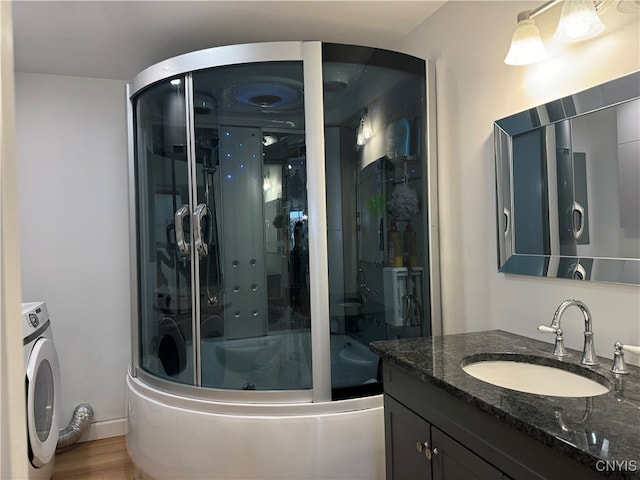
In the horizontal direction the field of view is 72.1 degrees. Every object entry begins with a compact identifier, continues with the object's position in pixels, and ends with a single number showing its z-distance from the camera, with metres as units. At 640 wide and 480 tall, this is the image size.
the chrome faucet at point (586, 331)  1.27
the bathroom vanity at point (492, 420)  0.83
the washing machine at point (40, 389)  1.91
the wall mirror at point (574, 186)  1.26
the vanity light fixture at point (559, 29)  1.27
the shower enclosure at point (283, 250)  1.94
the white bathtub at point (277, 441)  1.88
